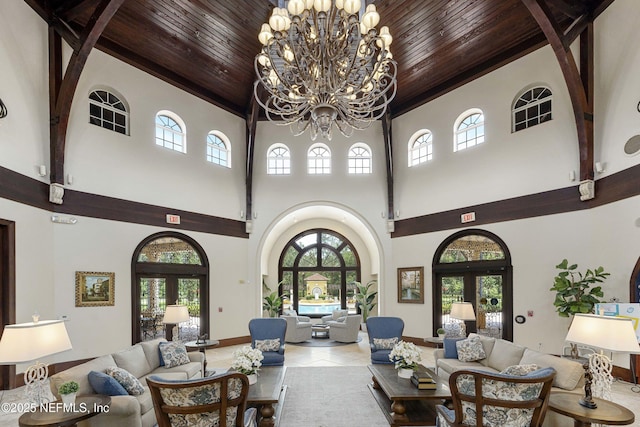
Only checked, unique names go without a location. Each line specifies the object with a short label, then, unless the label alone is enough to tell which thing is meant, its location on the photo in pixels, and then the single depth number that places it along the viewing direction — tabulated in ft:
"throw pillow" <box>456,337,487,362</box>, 20.57
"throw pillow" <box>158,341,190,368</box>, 19.80
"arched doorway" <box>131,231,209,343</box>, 28.48
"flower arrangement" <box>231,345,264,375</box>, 16.52
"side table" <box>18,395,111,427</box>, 10.61
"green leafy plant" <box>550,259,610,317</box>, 22.07
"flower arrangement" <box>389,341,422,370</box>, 17.94
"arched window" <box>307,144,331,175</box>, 37.68
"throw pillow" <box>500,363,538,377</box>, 13.43
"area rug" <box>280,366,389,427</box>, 16.70
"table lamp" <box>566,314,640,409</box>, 11.59
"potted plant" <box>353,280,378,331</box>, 41.98
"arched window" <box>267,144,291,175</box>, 37.60
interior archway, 37.32
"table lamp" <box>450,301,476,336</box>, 23.66
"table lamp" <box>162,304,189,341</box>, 22.57
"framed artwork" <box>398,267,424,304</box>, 33.83
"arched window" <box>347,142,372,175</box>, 37.65
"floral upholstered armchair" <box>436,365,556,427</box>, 10.96
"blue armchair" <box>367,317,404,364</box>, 24.63
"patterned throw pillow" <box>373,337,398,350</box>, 23.93
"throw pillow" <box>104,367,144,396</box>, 14.55
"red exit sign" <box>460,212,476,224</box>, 30.60
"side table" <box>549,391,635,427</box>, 11.00
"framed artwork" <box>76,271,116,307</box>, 24.82
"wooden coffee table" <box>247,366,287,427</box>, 15.69
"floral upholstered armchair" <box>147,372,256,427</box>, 10.66
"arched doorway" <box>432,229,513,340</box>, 28.68
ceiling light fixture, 14.65
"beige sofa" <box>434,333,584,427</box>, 14.06
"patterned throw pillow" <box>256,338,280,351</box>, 23.79
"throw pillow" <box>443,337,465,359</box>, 21.65
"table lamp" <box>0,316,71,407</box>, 10.85
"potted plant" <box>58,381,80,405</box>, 11.32
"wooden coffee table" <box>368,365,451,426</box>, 15.96
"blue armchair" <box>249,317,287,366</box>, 23.30
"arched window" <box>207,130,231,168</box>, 34.60
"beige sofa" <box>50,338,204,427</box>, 12.92
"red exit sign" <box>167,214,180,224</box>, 30.63
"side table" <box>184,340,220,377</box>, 22.75
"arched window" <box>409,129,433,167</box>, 34.58
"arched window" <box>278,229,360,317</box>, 46.06
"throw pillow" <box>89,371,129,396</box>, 13.66
